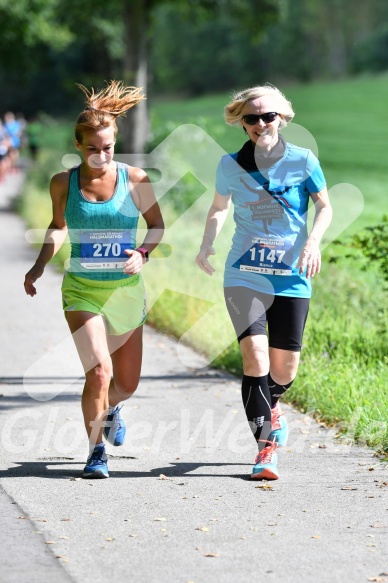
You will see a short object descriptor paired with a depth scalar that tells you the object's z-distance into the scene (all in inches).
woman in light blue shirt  471.8
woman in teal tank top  469.4
